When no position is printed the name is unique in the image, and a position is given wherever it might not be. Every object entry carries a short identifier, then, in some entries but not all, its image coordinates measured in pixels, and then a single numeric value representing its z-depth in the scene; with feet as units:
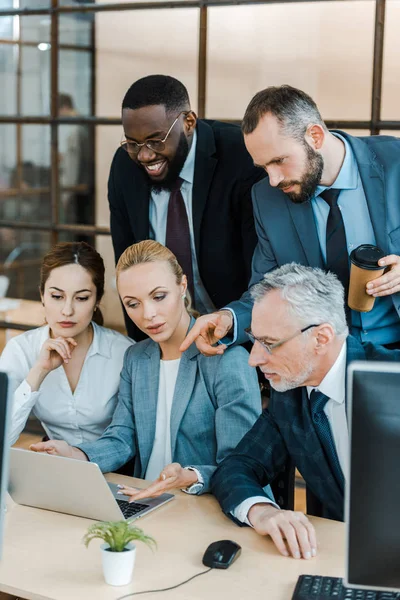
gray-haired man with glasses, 8.07
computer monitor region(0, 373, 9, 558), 6.55
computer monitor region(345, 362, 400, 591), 6.29
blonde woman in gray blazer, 9.25
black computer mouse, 7.43
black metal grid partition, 12.57
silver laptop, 7.88
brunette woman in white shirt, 10.11
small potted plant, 7.18
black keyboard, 6.95
